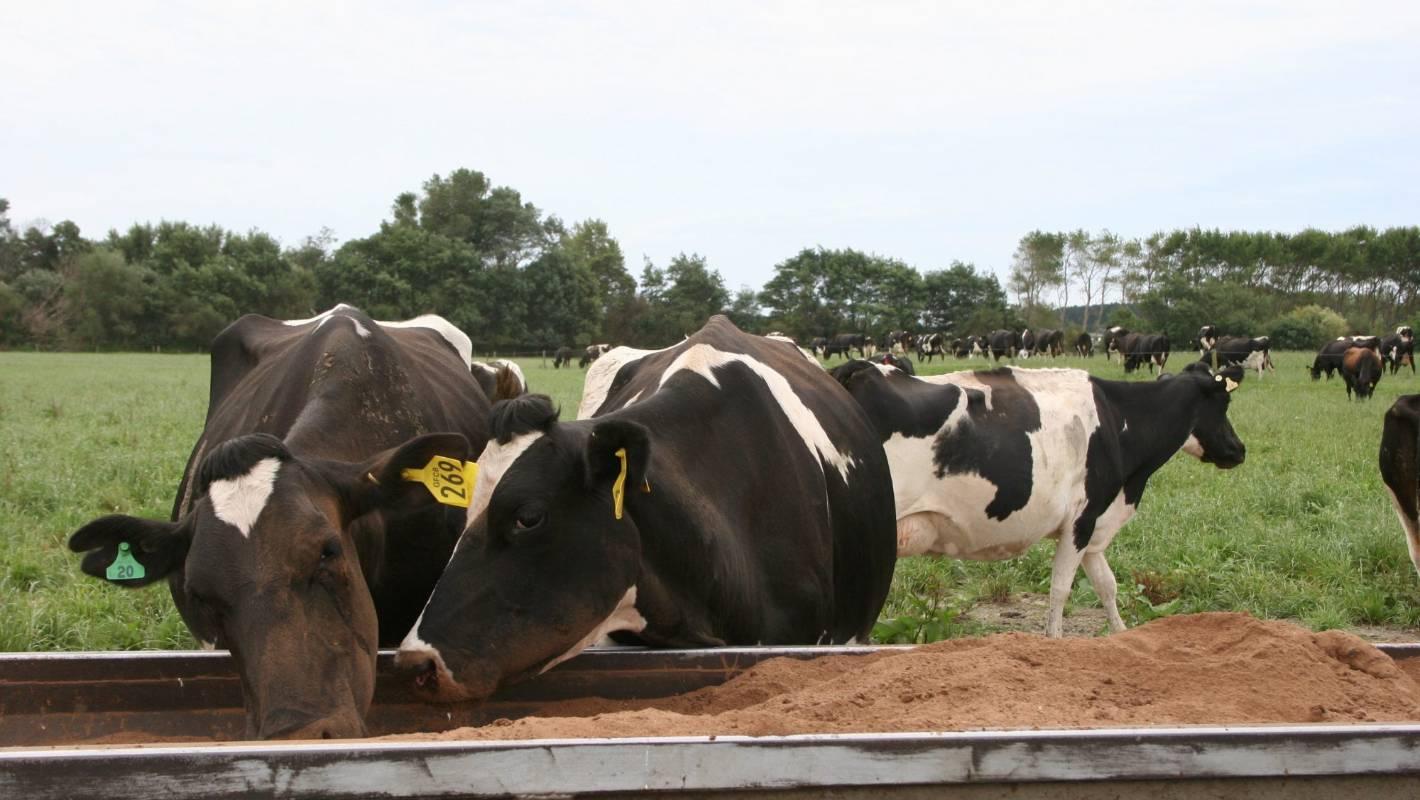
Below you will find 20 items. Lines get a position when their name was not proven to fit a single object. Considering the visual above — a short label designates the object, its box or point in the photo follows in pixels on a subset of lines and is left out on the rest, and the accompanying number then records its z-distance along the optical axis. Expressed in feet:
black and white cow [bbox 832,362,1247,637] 23.70
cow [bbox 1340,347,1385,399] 89.61
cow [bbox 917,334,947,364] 169.99
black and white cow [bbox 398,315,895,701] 11.01
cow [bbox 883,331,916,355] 178.60
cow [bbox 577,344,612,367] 167.71
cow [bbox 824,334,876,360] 177.58
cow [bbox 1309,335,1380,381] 111.65
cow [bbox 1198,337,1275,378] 123.24
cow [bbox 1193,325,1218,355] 143.96
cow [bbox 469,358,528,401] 24.67
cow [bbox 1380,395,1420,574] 25.32
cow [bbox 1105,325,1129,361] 154.92
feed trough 6.14
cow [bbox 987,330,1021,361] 171.32
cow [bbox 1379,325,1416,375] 127.95
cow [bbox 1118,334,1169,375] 129.08
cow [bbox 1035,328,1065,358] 167.43
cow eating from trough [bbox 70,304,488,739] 9.86
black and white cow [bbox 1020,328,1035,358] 163.84
